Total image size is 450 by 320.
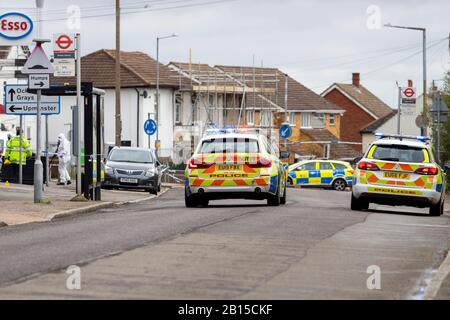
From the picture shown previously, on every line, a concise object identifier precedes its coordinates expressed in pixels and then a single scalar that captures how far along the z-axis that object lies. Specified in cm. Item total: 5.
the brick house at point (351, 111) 11725
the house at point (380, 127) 11003
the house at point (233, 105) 8100
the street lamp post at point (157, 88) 6930
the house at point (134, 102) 8138
